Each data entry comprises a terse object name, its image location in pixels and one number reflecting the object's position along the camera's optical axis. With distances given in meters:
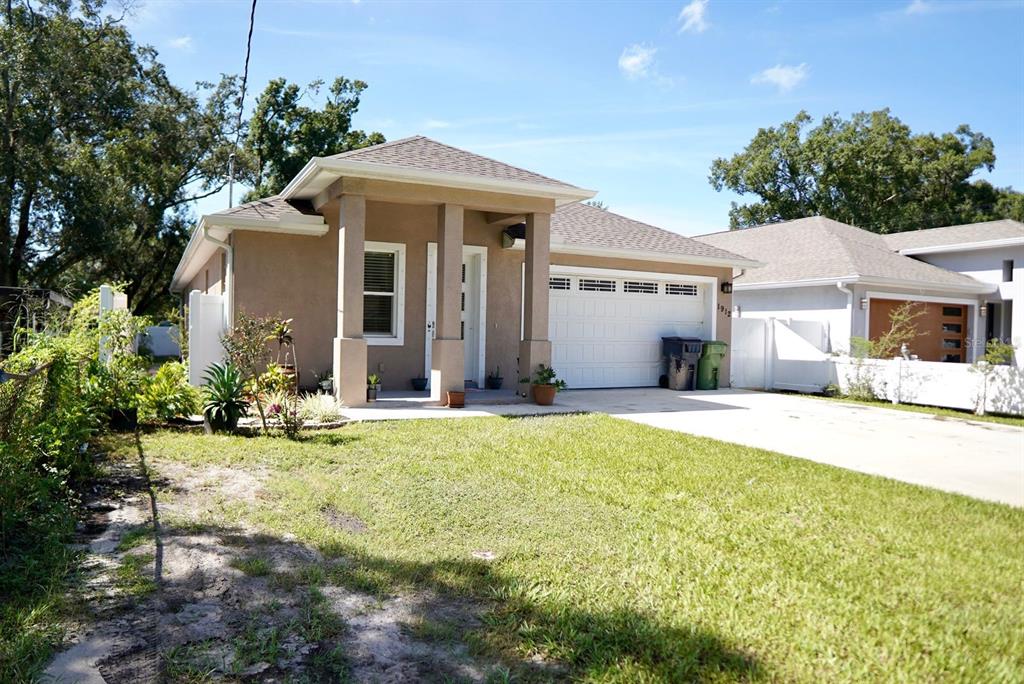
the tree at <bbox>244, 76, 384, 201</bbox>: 30.03
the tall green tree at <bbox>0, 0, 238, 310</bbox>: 21.59
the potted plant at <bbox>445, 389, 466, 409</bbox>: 10.85
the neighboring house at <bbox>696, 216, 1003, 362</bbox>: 17.39
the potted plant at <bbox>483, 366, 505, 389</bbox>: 13.42
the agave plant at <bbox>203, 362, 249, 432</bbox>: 8.25
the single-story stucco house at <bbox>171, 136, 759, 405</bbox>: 10.87
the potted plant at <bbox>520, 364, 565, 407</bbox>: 11.62
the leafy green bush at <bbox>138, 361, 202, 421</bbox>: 8.62
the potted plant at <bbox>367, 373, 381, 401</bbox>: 11.09
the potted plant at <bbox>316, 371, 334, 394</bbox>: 11.26
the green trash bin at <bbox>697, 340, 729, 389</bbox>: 15.52
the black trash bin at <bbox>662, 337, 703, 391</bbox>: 15.20
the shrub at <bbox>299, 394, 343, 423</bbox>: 9.29
